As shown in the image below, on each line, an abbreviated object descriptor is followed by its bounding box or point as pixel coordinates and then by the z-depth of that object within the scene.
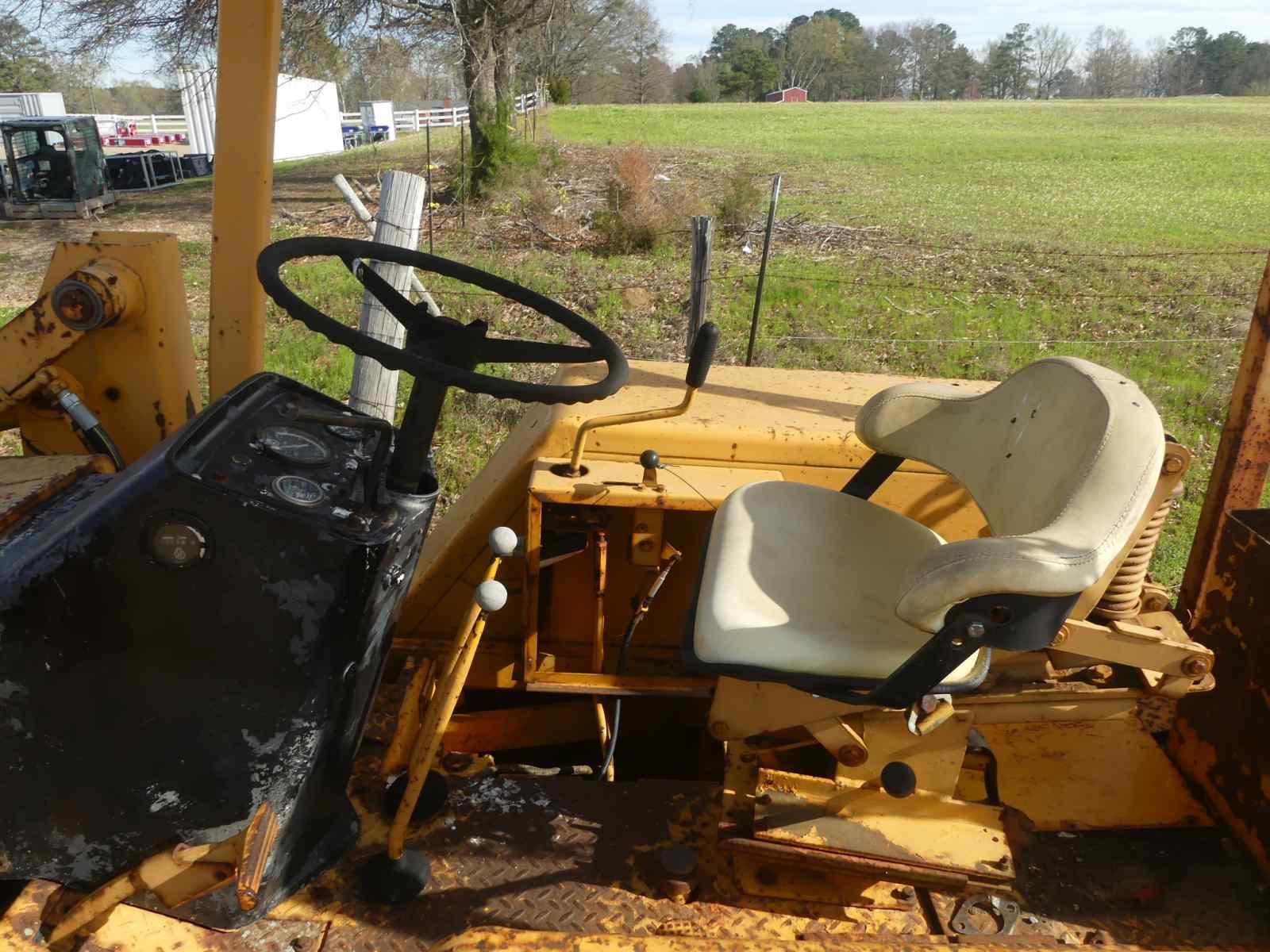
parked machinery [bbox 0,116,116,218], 15.24
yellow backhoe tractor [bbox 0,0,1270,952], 1.40
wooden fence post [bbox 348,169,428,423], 3.33
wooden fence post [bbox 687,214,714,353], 5.12
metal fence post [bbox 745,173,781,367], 5.70
